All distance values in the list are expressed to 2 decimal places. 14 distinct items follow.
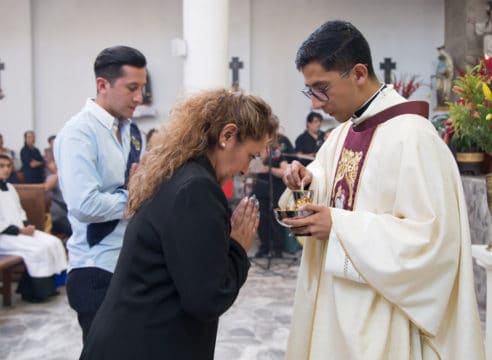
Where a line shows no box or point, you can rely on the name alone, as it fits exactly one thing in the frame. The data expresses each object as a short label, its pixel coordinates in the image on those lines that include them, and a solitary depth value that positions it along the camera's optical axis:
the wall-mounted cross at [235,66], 9.72
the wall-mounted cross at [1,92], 10.13
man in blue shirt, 2.13
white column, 6.65
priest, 1.76
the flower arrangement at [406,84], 8.63
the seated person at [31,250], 5.52
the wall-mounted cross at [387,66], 9.81
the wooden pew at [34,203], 6.34
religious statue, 8.97
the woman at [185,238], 1.41
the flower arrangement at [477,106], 2.80
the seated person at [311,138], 8.09
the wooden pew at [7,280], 5.39
